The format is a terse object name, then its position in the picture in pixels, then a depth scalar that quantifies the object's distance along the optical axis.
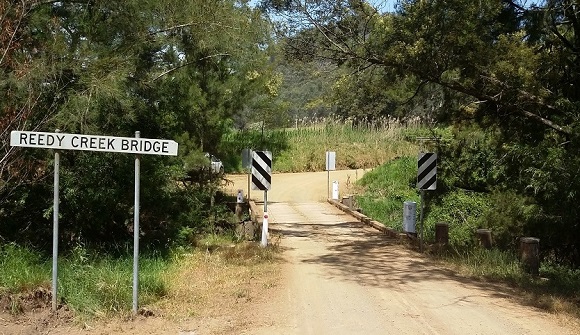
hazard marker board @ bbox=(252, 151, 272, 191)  13.56
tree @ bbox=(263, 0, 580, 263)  12.18
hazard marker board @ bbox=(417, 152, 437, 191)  13.53
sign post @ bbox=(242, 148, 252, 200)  20.66
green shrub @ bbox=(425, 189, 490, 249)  21.04
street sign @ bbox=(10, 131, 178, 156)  7.70
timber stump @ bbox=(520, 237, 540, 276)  10.61
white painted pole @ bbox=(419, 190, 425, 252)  13.45
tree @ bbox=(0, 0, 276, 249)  10.40
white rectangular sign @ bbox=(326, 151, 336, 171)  26.42
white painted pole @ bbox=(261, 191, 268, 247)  13.34
